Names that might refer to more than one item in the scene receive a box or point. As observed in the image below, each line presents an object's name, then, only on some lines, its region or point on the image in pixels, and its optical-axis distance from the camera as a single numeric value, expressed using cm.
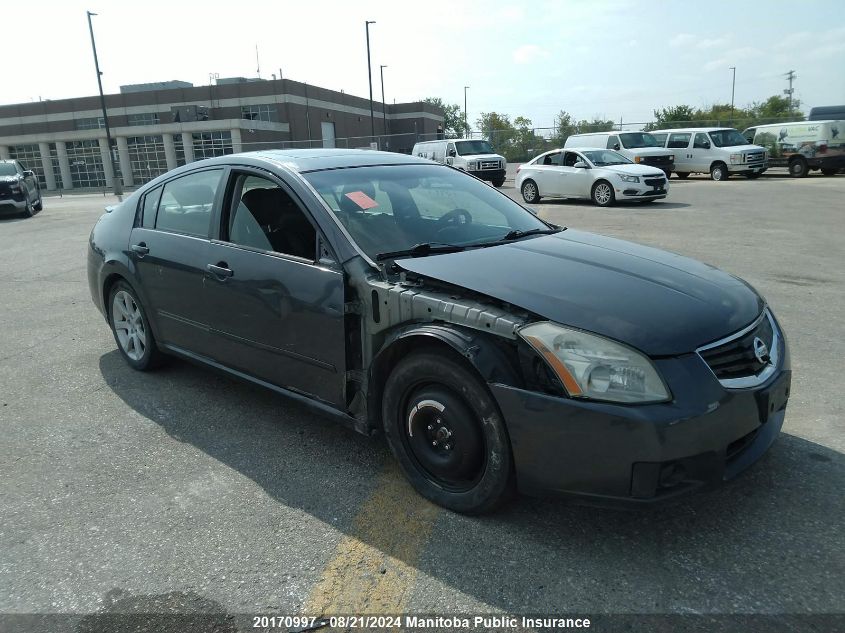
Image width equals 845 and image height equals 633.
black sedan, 252
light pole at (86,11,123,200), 3014
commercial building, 5066
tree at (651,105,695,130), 5241
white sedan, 1688
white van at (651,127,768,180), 2448
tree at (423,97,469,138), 10700
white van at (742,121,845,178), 2386
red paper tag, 367
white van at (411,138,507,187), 2448
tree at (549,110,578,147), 4141
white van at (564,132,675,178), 2473
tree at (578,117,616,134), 4278
